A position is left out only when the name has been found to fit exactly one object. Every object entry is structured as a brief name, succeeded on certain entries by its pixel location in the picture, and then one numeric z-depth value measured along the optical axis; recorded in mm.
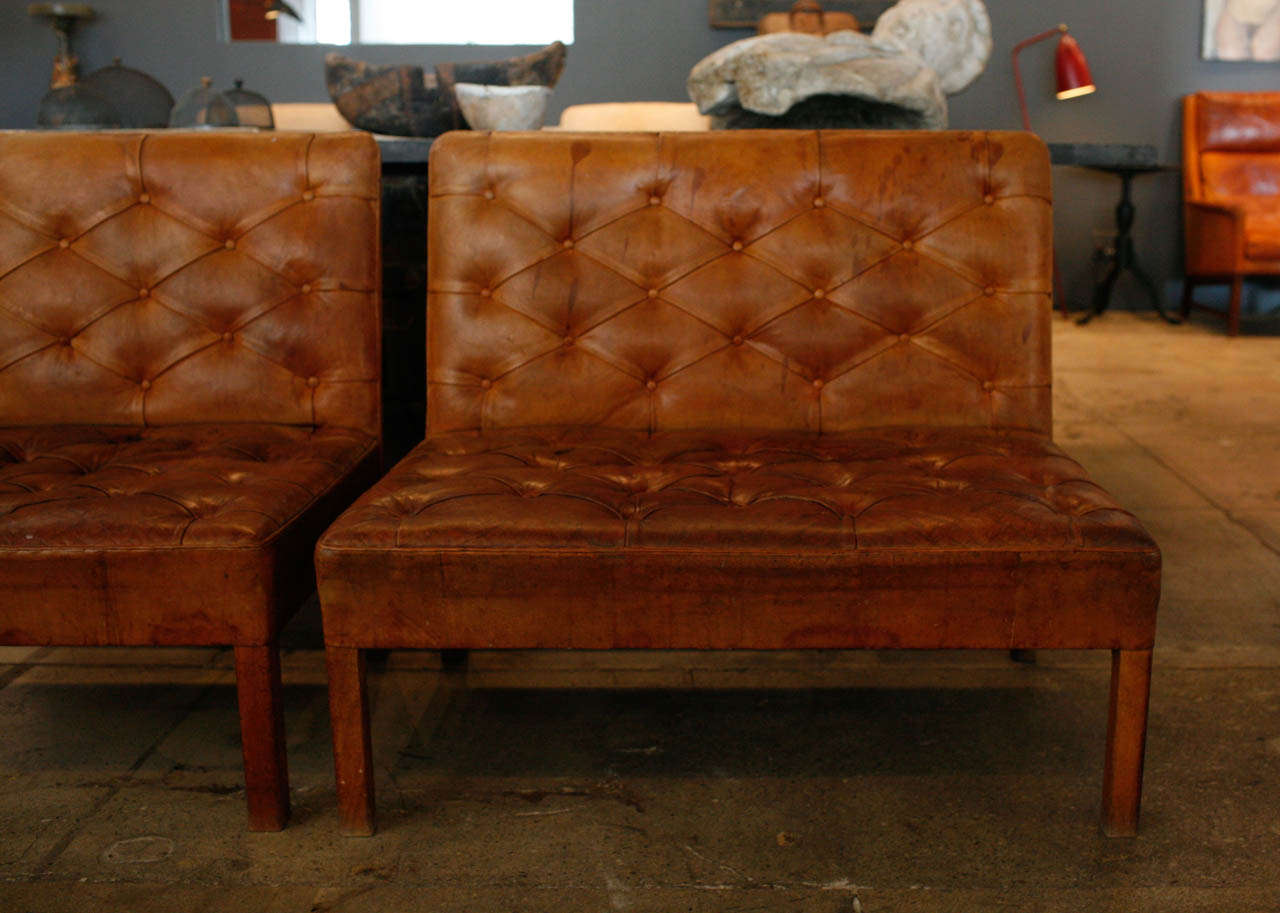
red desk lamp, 5949
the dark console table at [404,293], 2100
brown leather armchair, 5863
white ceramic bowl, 2164
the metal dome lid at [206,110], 2584
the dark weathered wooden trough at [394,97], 2240
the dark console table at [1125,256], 6098
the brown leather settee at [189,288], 1807
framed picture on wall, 6283
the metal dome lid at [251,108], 2688
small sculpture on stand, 2604
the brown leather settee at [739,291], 1785
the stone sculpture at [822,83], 2221
